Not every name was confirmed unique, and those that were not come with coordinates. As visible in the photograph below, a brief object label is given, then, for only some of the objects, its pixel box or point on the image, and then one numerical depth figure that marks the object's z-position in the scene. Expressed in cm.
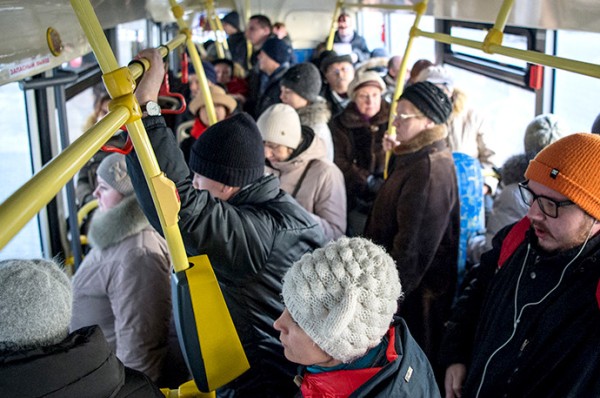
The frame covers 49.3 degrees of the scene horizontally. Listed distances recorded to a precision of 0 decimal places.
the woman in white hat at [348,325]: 144
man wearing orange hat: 174
